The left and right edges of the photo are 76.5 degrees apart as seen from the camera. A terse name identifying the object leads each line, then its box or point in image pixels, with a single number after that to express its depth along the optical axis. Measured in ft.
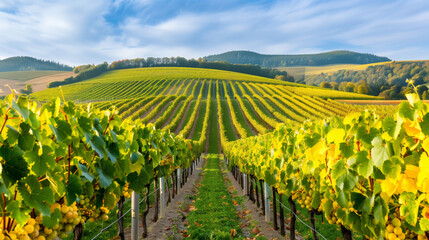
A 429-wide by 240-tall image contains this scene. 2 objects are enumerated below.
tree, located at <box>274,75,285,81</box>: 454.93
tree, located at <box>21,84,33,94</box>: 305.90
